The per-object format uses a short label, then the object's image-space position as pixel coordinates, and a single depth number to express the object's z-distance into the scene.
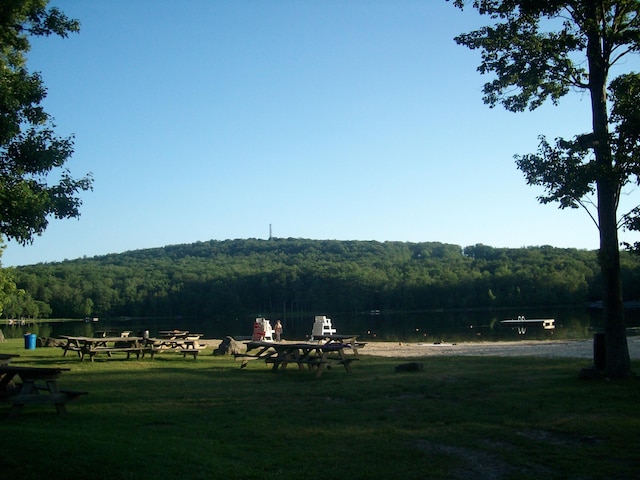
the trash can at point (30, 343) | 25.52
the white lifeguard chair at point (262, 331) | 29.14
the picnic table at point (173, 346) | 20.11
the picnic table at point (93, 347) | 18.56
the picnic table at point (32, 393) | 8.55
